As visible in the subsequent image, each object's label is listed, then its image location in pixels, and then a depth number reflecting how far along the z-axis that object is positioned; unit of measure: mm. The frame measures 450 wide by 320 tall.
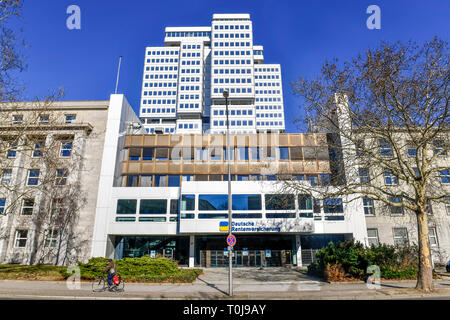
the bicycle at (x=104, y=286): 13492
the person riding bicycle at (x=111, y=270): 13677
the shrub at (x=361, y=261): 16484
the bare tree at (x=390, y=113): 13170
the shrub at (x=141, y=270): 16969
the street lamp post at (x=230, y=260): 11969
